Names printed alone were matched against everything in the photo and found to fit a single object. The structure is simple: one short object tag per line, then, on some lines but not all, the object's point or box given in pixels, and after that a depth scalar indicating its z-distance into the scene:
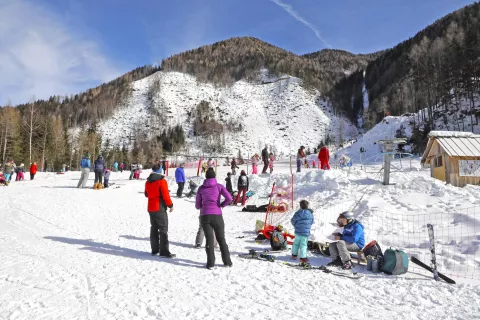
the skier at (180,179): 15.60
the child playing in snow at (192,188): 16.14
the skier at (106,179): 17.29
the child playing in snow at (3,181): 17.59
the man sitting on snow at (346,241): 5.61
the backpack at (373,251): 5.56
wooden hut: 14.29
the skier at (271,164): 21.77
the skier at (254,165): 22.01
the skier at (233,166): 22.64
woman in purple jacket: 5.17
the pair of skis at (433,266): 4.80
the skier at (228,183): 15.55
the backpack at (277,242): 6.81
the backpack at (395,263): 5.14
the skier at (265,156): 20.25
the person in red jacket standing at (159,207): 5.82
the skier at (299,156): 18.83
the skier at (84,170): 15.76
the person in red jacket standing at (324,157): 17.62
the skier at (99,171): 16.25
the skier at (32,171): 21.58
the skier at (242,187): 13.98
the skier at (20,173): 21.02
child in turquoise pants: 6.03
